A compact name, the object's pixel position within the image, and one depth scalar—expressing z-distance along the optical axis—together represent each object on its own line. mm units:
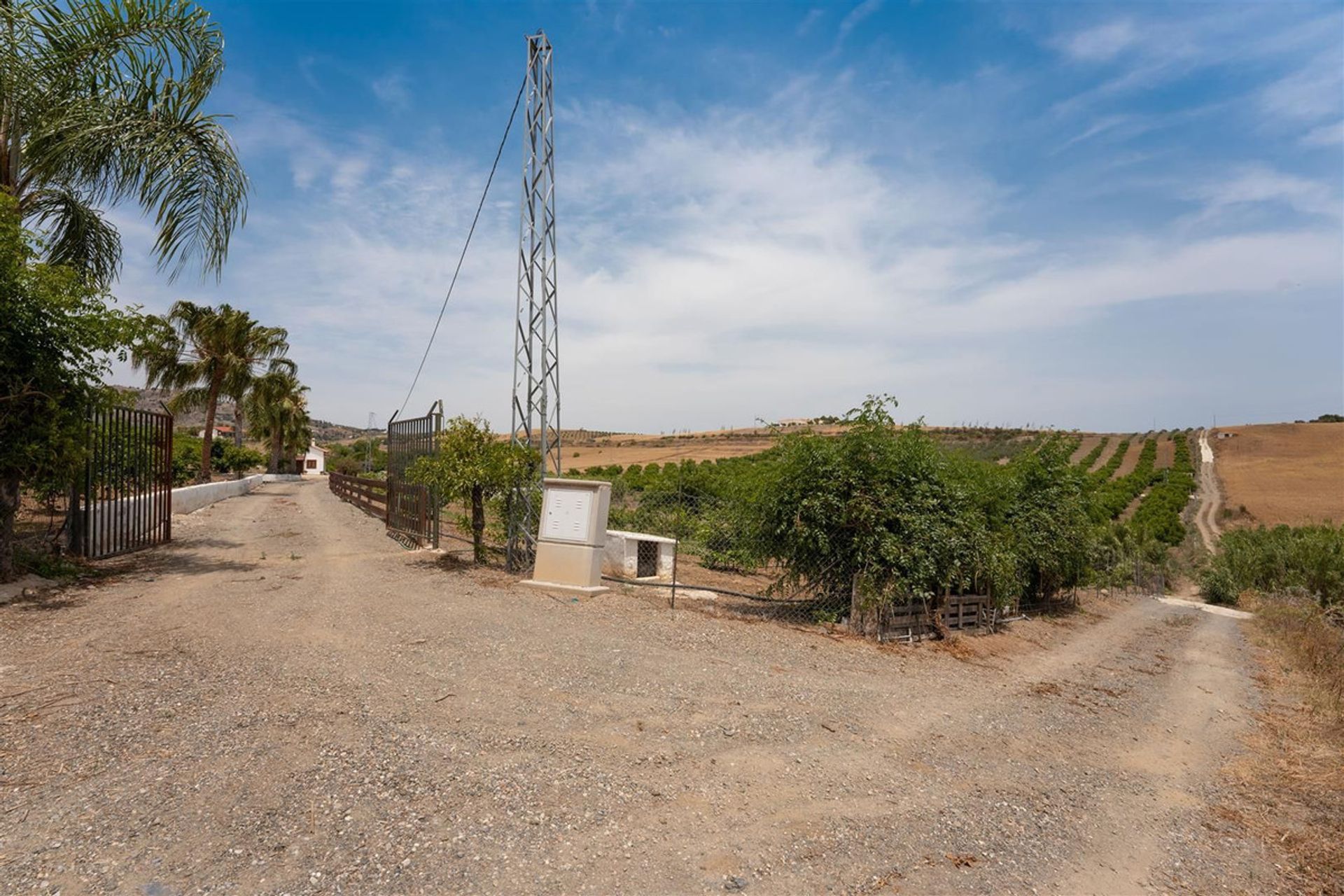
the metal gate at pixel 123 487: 10359
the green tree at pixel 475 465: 11203
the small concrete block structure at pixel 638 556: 13883
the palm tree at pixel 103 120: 9344
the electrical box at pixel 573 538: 10523
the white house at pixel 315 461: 75438
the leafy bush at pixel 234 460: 39250
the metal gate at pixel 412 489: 13195
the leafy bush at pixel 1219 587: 30062
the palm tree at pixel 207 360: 29344
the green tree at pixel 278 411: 34188
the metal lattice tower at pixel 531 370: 11719
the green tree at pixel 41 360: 8273
